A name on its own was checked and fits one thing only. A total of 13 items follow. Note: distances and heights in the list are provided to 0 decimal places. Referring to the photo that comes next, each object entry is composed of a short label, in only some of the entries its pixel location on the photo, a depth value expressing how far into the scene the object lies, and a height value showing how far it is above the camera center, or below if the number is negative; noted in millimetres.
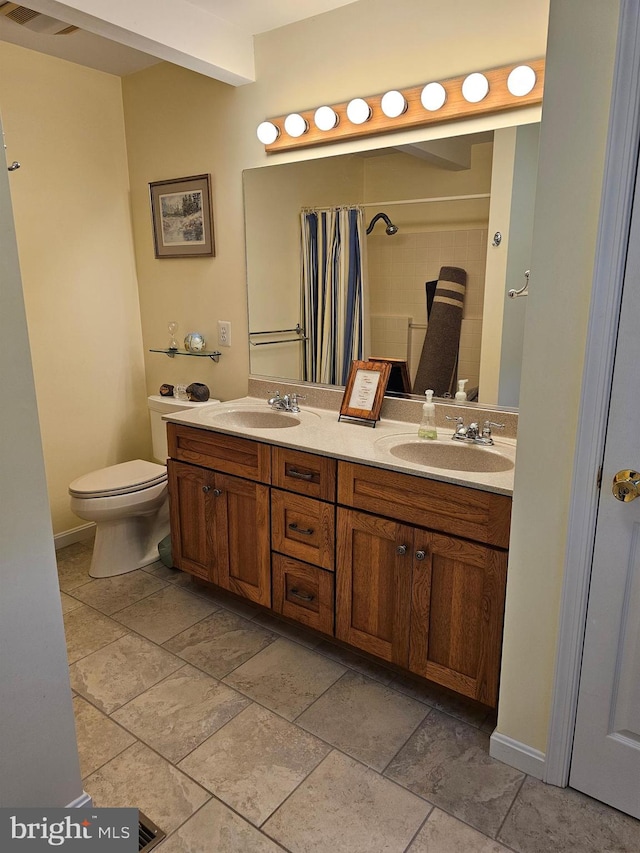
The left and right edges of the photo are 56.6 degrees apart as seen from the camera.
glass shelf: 3012 -296
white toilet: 2732 -959
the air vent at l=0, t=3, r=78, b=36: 2316 +1086
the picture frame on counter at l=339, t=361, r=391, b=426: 2375 -385
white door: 1386 -824
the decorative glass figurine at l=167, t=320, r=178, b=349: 3197 -187
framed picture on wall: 2910 +385
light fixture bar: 1975 +643
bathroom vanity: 1785 -826
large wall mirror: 2070 +229
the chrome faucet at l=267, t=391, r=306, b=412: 2639 -476
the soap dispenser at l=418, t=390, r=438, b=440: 2154 -465
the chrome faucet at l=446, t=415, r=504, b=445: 2090 -488
